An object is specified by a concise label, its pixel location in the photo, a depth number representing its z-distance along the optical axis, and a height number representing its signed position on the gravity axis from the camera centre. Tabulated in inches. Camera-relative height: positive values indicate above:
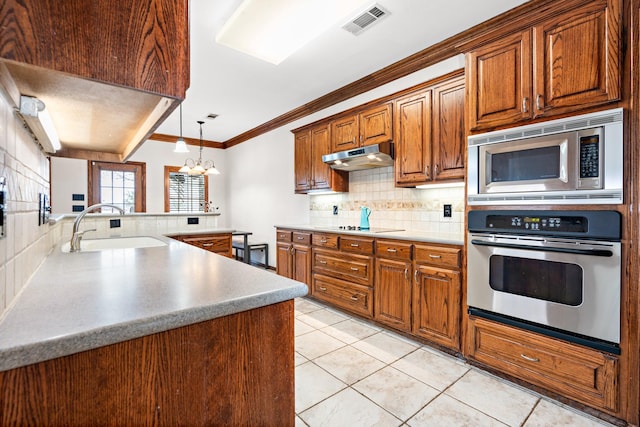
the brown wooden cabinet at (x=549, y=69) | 65.8 +34.9
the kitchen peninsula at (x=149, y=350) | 23.5 -12.7
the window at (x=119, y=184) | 219.0 +20.3
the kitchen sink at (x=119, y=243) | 88.5 -9.6
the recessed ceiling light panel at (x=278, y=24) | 85.1 +57.5
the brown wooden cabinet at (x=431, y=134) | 101.4 +27.7
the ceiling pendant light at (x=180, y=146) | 158.4 +34.1
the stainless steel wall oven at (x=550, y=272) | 65.4 -14.8
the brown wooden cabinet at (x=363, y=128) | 123.3 +36.3
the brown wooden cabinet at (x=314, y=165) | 150.6 +24.6
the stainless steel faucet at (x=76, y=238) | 71.2 -6.3
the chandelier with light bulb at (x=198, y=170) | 192.9 +26.8
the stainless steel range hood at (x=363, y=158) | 120.0 +22.7
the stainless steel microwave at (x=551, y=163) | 65.3 +11.9
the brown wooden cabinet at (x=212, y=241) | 130.7 -13.2
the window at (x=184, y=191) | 250.2 +17.6
